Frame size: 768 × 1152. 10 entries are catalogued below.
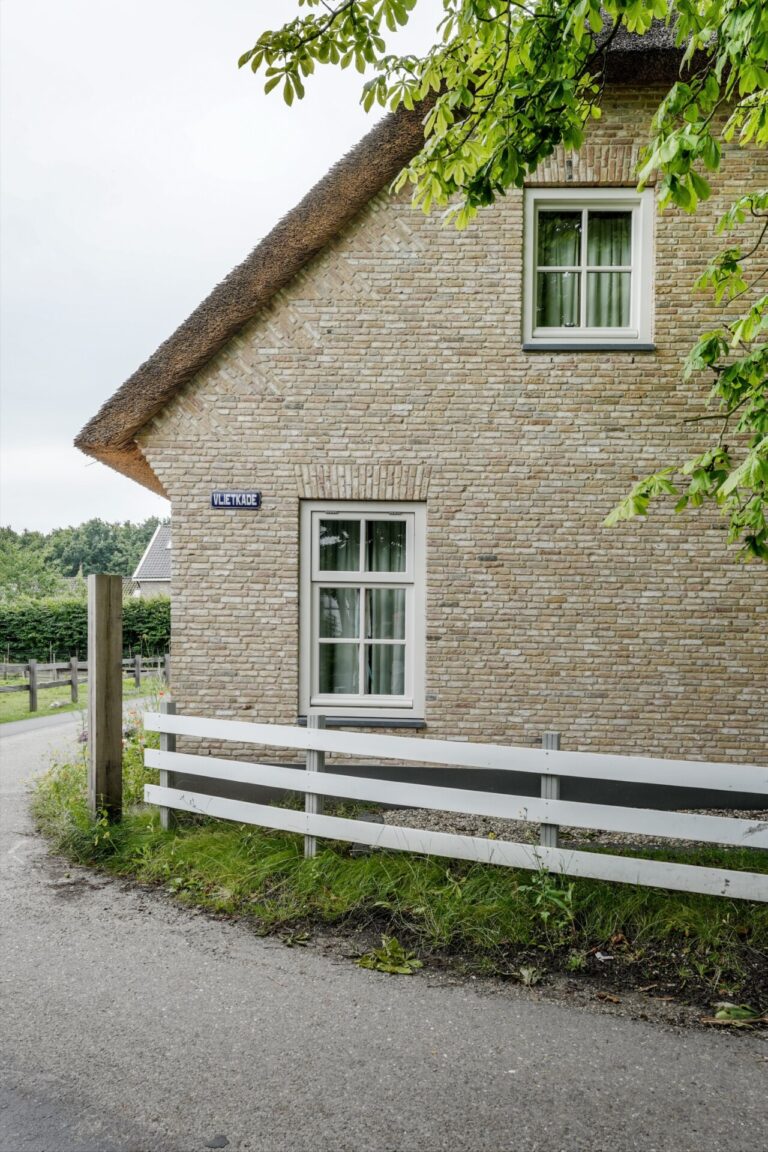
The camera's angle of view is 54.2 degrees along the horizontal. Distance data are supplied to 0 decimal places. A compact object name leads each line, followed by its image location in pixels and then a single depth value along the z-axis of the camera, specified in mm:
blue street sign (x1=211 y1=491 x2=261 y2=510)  6836
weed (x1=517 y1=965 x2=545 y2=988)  3592
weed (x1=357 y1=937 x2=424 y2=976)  3729
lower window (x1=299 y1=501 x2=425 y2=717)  6906
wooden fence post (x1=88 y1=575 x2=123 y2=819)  5559
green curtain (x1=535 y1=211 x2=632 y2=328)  6961
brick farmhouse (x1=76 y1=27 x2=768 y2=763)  6676
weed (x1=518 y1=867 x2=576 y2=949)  3939
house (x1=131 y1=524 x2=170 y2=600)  42344
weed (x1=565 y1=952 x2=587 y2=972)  3703
